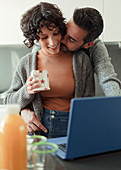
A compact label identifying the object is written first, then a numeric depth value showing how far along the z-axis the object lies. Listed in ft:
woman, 3.86
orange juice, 1.94
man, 3.83
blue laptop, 2.22
